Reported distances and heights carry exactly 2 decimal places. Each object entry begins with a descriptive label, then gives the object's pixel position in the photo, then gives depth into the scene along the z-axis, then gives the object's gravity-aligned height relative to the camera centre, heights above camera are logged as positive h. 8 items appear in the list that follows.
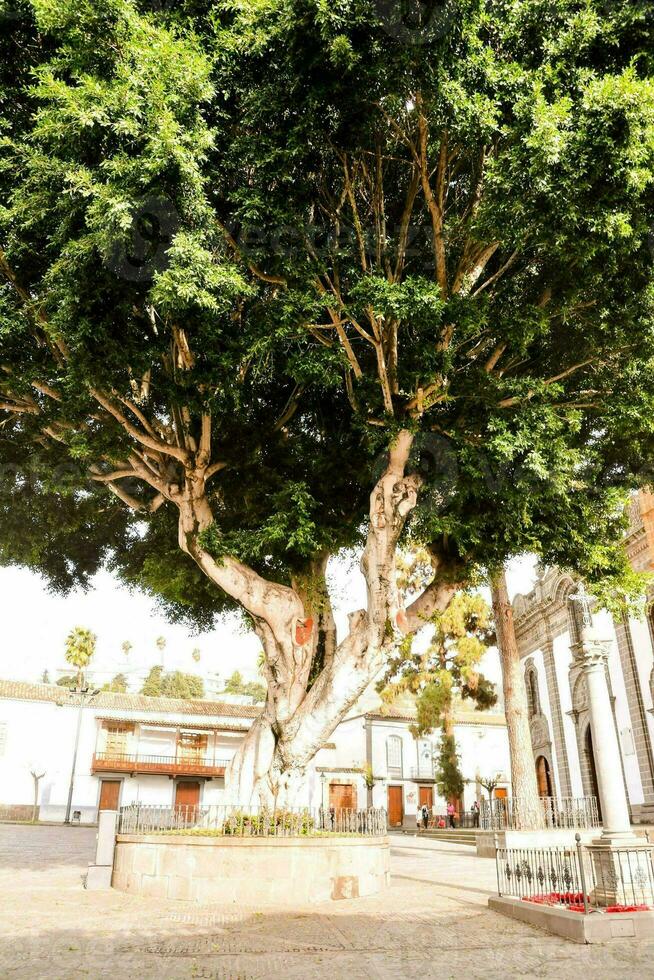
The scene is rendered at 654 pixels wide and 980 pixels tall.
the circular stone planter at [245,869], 9.95 -0.99
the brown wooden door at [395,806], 37.72 -0.59
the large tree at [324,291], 7.69 +6.21
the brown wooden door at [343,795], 35.41 +0.01
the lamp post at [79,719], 32.01 +3.38
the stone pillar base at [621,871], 8.22 -0.86
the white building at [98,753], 34.34 +2.06
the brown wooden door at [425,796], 38.69 -0.08
